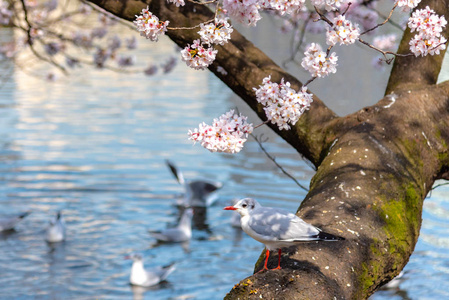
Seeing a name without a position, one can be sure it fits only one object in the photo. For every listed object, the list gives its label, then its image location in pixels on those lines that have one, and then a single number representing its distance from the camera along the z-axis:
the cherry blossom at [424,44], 8.70
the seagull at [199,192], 23.30
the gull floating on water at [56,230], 19.19
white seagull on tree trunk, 7.20
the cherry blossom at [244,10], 8.12
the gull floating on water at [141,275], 16.56
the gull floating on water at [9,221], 20.06
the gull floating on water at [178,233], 19.78
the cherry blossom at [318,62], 8.10
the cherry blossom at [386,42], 21.09
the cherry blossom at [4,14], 23.70
